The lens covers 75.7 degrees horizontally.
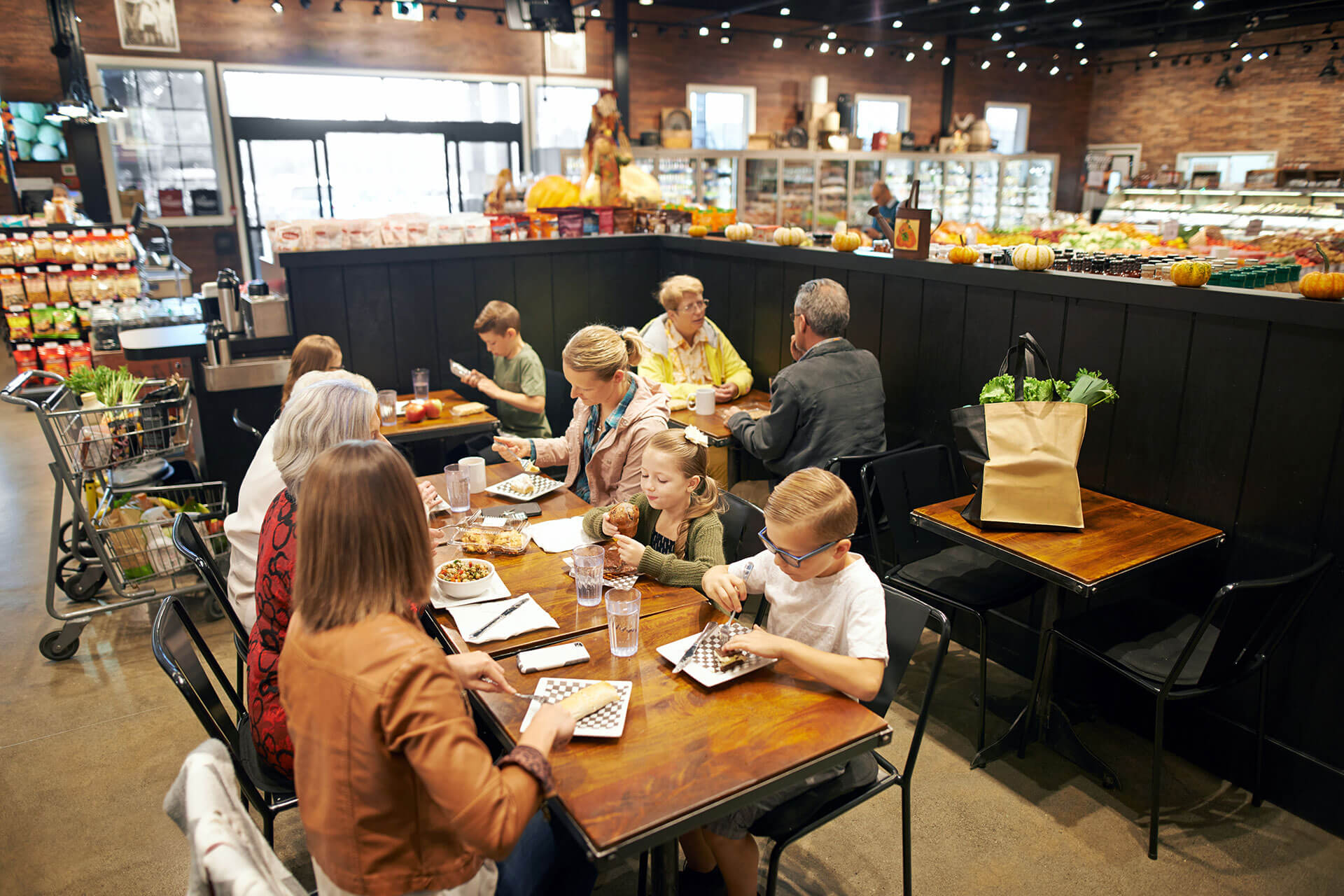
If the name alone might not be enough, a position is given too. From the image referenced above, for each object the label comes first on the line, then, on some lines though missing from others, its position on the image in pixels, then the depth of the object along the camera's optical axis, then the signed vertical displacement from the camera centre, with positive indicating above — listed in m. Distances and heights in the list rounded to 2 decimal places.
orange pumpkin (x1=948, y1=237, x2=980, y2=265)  3.68 -0.18
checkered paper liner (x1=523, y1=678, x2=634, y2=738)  1.65 -0.96
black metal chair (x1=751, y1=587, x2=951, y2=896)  1.98 -1.31
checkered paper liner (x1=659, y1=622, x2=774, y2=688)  1.85 -0.96
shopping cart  3.61 -1.31
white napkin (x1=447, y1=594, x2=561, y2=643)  2.07 -0.97
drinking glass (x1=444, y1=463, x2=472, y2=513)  2.85 -0.89
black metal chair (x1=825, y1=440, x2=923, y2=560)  3.28 -0.97
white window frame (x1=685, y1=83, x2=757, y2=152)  12.19 +1.68
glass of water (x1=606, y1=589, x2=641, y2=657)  1.91 -0.88
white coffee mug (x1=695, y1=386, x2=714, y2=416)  4.21 -0.89
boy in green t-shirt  4.33 -0.81
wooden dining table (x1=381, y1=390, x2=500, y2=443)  3.98 -0.98
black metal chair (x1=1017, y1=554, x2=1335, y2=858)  2.36 -1.30
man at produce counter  9.75 +0.14
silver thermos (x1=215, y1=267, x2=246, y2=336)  4.66 -0.47
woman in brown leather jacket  1.32 -0.76
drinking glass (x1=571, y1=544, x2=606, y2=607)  2.17 -0.89
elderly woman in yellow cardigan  4.40 -0.71
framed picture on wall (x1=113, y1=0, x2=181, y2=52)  9.13 +1.93
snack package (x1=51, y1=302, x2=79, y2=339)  8.59 -1.03
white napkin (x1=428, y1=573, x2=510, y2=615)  2.22 -0.97
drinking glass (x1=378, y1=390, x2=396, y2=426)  4.12 -0.90
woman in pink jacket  3.01 -0.71
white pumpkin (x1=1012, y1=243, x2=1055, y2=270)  3.38 -0.17
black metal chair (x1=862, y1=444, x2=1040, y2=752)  2.97 -1.26
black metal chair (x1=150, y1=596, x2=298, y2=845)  1.86 -1.07
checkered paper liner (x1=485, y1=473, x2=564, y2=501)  3.03 -0.95
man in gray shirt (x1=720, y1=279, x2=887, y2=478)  3.50 -0.73
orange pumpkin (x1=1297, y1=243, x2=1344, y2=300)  2.53 -0.21
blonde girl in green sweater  2.34 -0.87
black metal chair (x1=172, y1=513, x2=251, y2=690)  2.54 -1.01
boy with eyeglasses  1.85 -0.90
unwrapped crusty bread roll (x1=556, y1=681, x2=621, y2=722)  1.64 -0.92
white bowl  2.23 -0.94
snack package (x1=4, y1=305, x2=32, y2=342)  8.47 -1.03
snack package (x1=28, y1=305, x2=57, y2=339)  8.52 -1.03
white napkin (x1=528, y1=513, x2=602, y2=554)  2.60 -0.96
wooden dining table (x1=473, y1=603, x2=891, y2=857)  1.47 -0.98
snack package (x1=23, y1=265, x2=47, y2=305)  8.47 -0.67
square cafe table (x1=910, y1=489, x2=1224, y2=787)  2.55 -1.01
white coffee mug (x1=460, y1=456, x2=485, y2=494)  3.04 -0.89
